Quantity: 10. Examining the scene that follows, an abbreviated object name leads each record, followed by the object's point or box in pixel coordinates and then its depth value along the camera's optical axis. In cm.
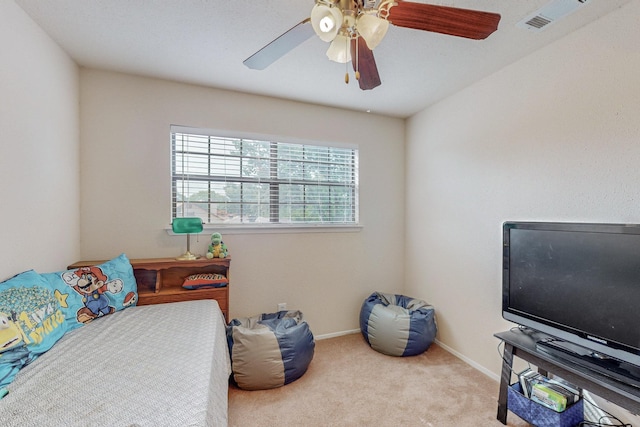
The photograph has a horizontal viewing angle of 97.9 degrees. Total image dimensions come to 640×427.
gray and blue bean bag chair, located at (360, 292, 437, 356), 257
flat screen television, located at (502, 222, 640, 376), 141
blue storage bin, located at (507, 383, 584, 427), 155
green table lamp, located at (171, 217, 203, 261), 229
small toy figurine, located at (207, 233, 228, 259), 244
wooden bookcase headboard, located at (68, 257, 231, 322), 222
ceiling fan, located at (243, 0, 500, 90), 110
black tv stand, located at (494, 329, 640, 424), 130
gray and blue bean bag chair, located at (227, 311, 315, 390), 207
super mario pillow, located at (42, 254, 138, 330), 170
